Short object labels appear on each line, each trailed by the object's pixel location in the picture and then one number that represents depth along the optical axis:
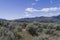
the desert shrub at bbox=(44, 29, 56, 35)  9.03
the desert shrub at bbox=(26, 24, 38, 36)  8.69
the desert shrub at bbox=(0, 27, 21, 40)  5.85
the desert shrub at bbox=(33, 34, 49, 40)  6.15
